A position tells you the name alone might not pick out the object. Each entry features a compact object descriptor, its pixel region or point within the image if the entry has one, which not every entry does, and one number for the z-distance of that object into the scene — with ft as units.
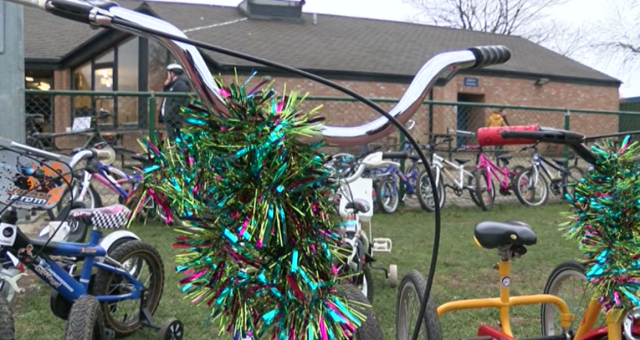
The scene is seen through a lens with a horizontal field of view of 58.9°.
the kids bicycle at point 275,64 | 2.98
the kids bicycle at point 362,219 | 11.92
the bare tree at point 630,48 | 95.35
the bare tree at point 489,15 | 121.39
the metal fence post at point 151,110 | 22.70
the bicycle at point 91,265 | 8.54
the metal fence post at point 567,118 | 30.58
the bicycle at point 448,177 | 26.61
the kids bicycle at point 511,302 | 7.05
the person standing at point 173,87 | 20.96
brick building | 51.29
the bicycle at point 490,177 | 27.48
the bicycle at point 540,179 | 29.66
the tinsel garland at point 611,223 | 6.21
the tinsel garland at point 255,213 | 3.45
